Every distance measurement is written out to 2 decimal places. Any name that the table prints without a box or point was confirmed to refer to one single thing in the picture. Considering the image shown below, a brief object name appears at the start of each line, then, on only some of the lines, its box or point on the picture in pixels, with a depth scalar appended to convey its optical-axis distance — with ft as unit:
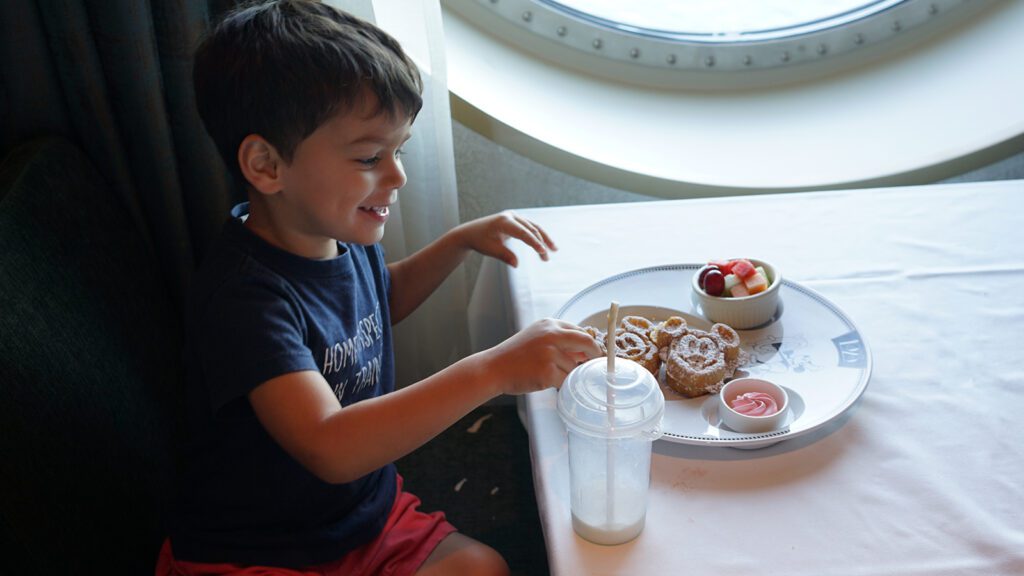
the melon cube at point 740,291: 3.45
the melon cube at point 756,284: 3.44
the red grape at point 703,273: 3.52
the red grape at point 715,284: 3.48
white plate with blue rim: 2.89
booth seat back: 2.73
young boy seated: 2.77
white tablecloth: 2.43
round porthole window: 5.80
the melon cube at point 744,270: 3.47
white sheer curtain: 4.40
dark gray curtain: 3.77
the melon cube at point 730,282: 3.48
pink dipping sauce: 2.91
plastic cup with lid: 2.35
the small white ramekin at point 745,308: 3.40
